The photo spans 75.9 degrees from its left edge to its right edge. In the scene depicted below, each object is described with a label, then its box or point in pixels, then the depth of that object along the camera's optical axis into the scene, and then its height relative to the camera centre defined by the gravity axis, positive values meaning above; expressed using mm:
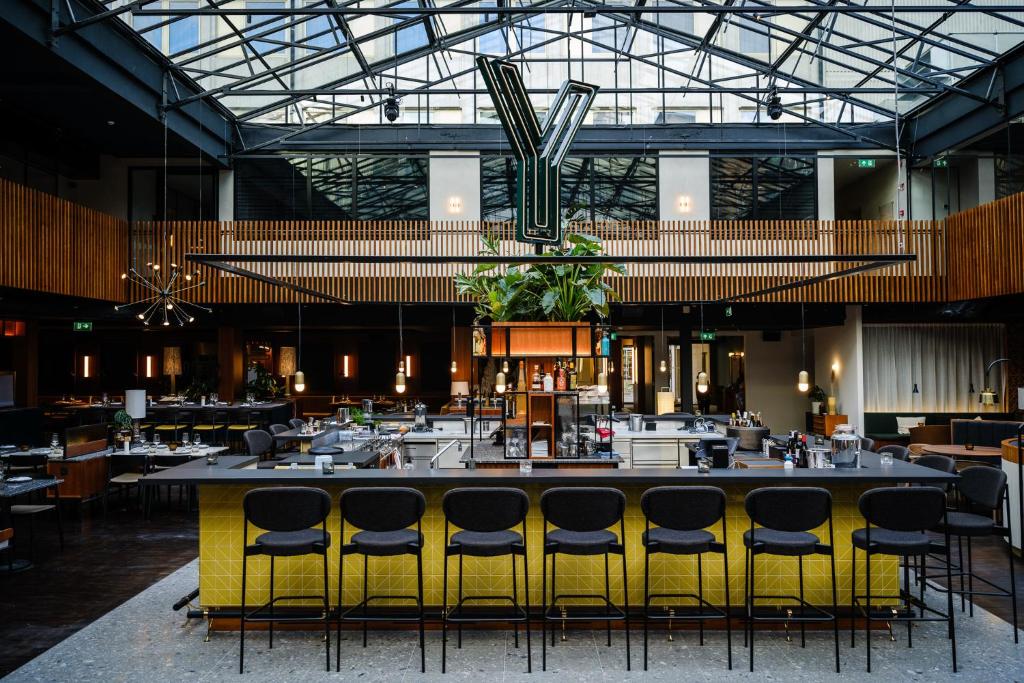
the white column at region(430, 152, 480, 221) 13828 +3660
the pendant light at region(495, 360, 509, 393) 6497 -255
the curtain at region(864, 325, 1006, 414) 13727 -246
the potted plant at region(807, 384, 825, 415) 15125 -1018
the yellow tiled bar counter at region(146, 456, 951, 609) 4969 -1595
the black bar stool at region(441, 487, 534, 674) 4285 -1043
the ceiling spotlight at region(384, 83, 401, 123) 12219 +4656
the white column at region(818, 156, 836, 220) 13711 +3503
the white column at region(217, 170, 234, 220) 13930 +3491
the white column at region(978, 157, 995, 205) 12828 +3386
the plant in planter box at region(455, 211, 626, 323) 6242 +625
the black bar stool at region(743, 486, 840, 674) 4246 -1073
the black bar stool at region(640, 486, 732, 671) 4285 -1026
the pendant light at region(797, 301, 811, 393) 9439 -389
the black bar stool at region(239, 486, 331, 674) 4297 -1037
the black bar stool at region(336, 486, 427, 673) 4257 -1048
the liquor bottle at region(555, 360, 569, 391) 6422 -226
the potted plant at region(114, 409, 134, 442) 9397 -914
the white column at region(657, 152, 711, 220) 13797 +3702
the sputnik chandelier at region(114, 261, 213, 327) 12484 +1456
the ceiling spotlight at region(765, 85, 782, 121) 12141 +4601
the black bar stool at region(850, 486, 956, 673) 4273 -1057
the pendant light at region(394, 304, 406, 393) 8786 -335
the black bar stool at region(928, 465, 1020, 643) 4812 -1129
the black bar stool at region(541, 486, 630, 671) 4258 -1056
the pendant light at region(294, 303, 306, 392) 8141 -281
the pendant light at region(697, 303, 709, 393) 10298 -400
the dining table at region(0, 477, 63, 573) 5955 -1209
